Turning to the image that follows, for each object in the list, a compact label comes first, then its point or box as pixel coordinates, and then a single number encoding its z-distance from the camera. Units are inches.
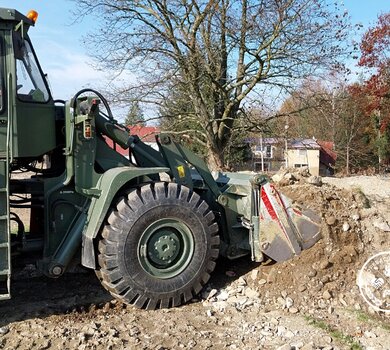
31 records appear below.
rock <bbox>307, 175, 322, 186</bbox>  284.8
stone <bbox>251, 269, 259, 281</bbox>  221.6
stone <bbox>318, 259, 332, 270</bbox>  221.1
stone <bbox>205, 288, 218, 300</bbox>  210.8
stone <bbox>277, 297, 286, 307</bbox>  205.0
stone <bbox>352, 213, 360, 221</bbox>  247.4
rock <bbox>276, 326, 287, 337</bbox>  178.1
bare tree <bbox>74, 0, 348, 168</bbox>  549.0
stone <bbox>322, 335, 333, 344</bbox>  171.5
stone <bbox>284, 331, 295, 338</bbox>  175.8
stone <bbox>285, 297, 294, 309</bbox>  203.6
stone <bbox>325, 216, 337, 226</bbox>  235.9
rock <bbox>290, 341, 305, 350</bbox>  166.6
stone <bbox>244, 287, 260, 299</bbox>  210.9
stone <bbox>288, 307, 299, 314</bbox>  199.5
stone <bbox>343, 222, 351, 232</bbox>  239.3
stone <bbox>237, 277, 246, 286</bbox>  219.2
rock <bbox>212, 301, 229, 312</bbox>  201.4
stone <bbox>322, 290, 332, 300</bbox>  209.0
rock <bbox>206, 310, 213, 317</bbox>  195.1
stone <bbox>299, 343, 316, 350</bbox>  164.6
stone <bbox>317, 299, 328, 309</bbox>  204.7
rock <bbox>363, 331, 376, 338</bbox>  176.8
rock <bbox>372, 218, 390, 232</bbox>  248.2
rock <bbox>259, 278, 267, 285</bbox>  217.6
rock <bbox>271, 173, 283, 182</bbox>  289.0
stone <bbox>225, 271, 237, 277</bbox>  230.9
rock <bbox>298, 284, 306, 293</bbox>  211.8
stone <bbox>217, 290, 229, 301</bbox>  210.4
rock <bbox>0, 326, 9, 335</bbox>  171.6
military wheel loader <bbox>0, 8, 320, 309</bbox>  185.2
